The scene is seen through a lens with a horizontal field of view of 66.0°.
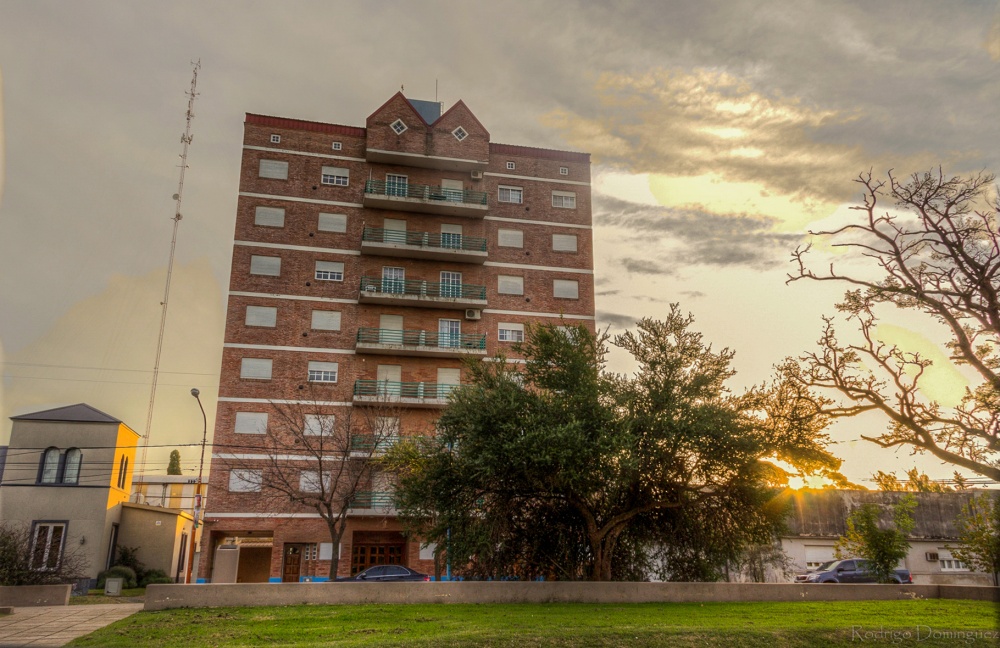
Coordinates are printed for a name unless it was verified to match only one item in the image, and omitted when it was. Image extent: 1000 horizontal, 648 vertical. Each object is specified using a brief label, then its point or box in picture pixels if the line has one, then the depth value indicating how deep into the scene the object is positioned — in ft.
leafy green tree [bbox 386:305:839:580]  73.97
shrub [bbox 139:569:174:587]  124.77
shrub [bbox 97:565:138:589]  116.98
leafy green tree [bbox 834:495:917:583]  95.35
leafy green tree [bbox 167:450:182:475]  288.30
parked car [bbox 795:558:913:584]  110.93
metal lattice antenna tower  150.82
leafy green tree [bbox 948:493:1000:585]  82.17
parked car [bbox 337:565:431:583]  96.23
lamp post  113.02
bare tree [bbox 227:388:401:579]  119.44
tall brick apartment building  123.54
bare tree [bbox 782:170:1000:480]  52.65
